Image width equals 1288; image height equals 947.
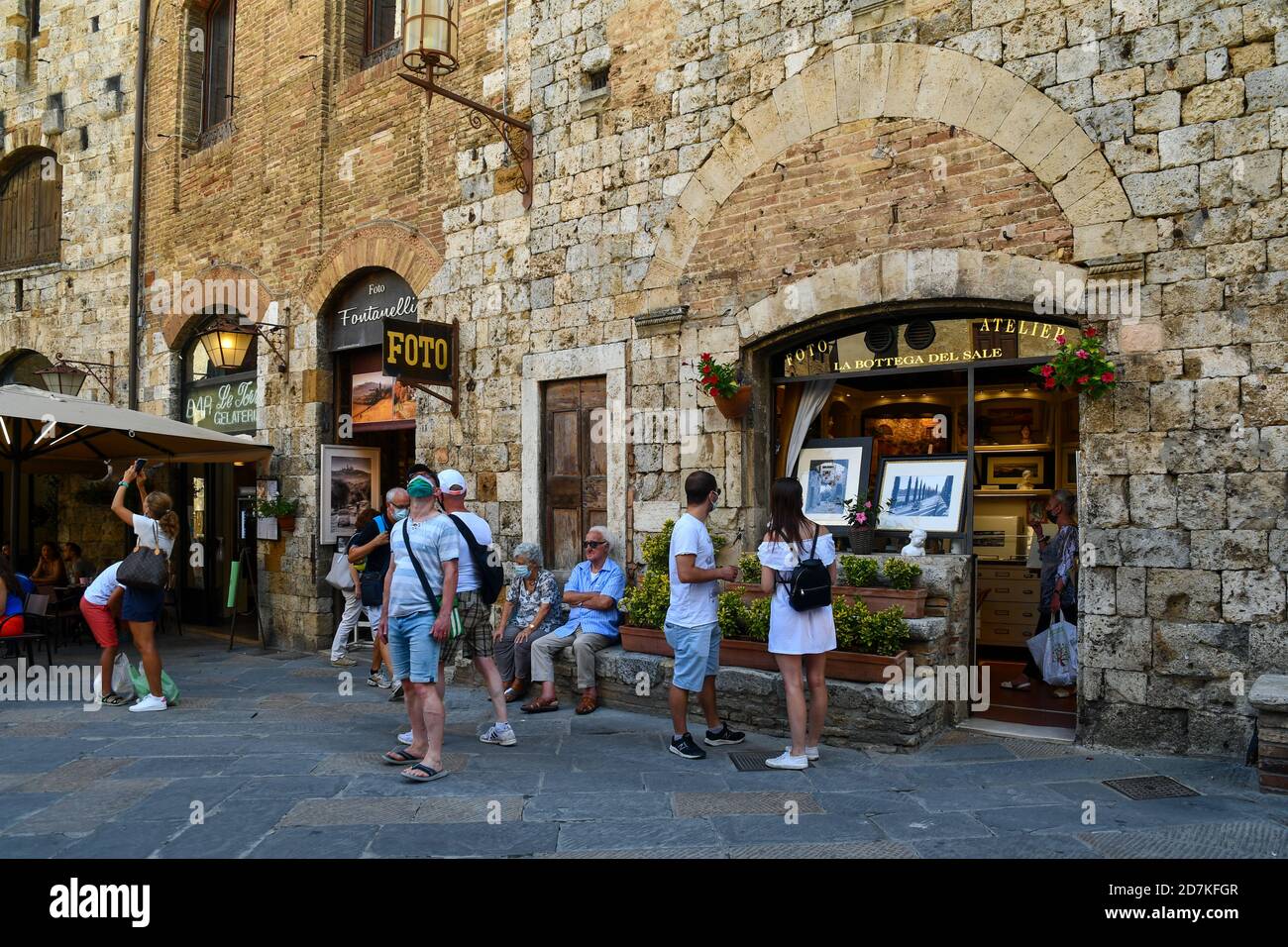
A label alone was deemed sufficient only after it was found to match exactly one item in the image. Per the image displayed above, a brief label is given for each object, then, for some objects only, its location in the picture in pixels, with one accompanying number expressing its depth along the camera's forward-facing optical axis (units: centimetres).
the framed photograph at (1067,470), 889
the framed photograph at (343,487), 1098
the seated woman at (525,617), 772
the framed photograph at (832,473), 744
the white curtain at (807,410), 763
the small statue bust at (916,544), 679
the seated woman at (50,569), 1237
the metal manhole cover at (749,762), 571
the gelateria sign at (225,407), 1234
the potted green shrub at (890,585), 641
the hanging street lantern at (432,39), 827
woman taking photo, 724
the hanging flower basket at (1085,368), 588
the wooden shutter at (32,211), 1536
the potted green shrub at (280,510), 1123
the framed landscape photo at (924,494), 698
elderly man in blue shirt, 746
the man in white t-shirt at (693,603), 575
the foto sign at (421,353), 888
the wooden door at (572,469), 868
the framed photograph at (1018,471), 923
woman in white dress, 560
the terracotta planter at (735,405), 745
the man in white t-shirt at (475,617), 600
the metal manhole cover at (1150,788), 505
